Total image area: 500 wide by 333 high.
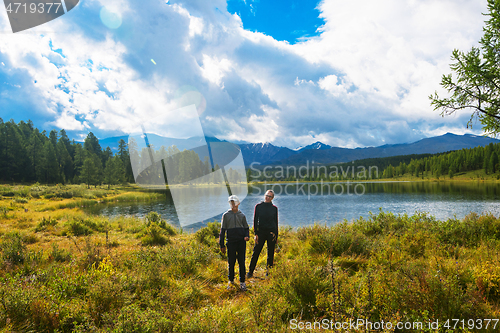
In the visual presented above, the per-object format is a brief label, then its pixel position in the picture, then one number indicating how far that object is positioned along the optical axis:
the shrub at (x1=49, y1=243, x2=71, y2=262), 7.16
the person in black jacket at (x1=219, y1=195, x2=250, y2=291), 5.93
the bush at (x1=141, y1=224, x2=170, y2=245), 11.30
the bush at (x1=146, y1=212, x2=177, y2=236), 14.32
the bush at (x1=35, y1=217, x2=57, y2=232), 13.12
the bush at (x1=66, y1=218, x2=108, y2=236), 12.81
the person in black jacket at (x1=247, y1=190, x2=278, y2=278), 6.63
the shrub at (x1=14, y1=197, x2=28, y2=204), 27.78
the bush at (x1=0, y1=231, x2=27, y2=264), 6.43
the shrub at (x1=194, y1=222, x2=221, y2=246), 10.98
